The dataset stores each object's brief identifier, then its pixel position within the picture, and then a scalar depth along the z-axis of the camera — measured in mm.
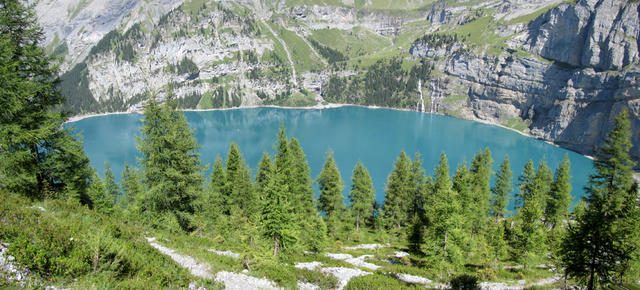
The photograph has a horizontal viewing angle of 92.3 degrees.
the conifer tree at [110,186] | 46306
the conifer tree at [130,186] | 45438
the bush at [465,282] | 20848
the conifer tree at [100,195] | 29797
